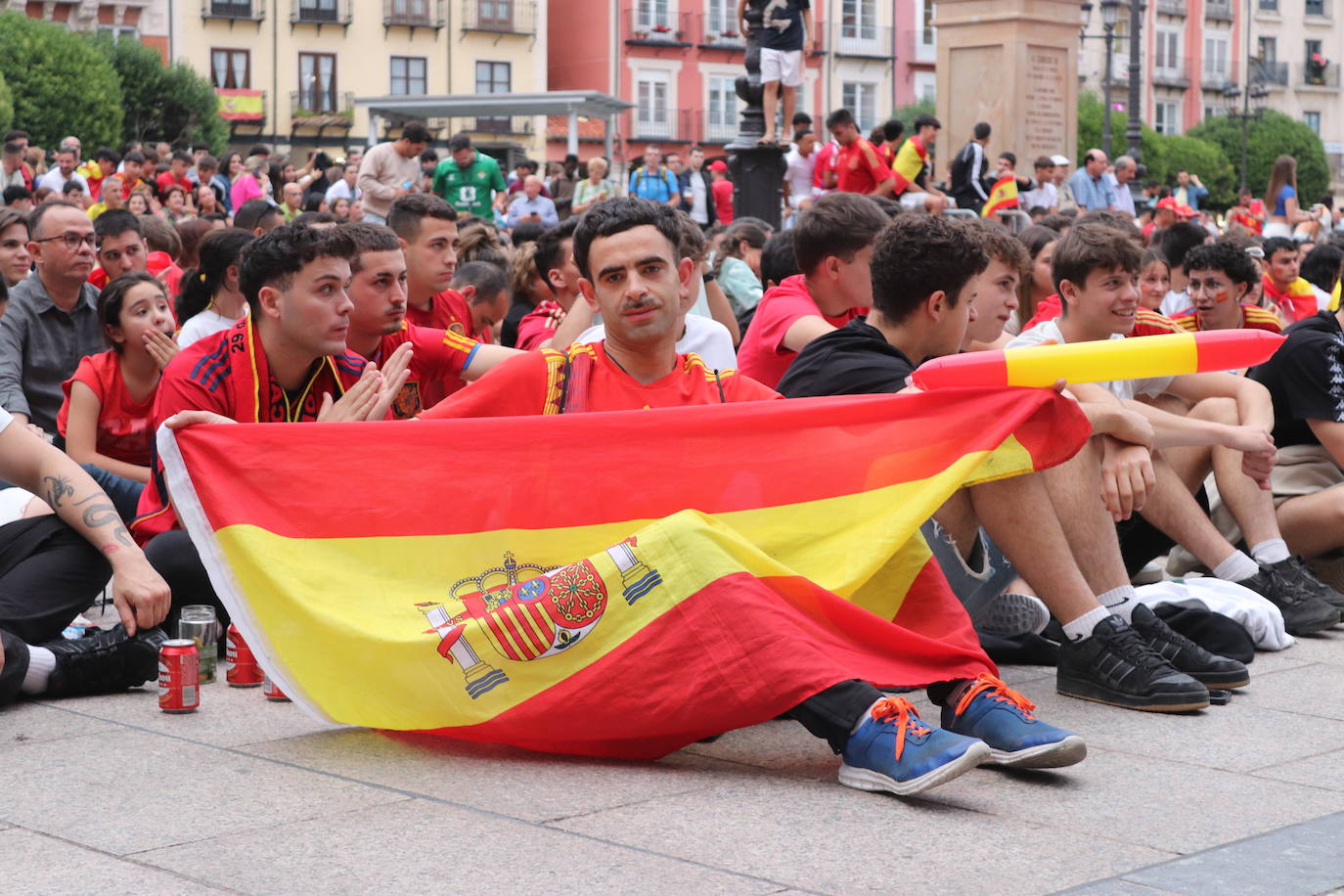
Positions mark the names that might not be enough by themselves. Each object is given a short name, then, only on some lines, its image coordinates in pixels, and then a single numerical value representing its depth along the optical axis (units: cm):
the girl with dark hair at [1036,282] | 884
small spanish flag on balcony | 5694
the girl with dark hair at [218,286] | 741
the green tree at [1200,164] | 6000
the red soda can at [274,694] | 515
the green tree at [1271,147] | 6694
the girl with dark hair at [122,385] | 671
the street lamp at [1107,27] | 3203
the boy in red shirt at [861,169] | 1719
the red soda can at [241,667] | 534
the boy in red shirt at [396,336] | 609
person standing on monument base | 1669
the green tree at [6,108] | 3419
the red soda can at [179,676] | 492
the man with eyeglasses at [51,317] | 776
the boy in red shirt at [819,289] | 673
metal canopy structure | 2877
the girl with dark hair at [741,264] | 1119
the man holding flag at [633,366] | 444
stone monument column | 2405
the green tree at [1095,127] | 5884
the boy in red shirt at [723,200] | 2283
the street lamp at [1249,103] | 6054
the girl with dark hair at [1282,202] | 2169
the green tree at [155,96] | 4988
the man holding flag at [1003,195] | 1955
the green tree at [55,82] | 4422
